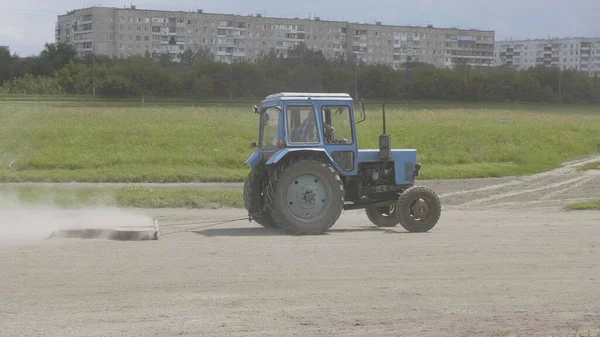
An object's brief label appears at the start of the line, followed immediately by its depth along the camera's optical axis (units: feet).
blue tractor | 50.37
